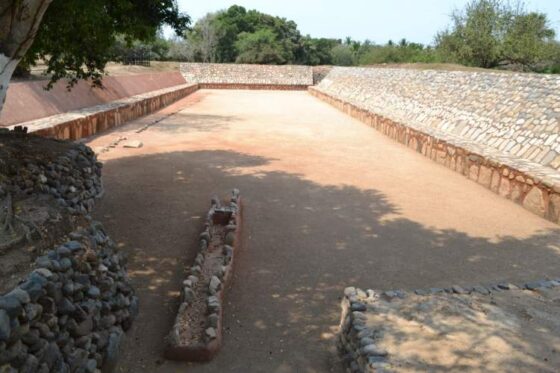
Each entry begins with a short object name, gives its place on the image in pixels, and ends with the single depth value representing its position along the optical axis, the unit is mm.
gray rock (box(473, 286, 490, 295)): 4731
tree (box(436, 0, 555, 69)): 32728
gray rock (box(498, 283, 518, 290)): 4883
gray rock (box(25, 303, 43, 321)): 3012
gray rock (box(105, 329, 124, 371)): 3865
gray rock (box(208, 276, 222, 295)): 4922
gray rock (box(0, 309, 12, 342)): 2721
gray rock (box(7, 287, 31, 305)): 2951
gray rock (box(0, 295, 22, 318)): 2824
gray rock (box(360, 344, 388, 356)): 3635
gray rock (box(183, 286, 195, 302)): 4796
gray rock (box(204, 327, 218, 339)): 4242
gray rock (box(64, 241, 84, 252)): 3886
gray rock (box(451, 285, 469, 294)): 4730
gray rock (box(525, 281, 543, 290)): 4906
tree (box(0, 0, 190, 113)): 4609
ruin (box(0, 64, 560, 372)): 3895
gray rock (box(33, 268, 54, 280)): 3309
